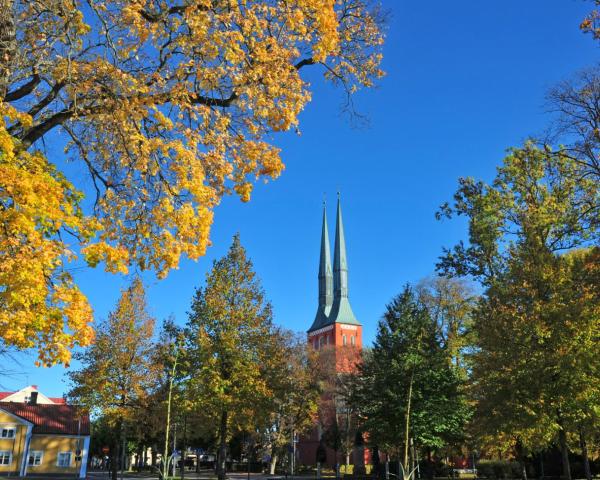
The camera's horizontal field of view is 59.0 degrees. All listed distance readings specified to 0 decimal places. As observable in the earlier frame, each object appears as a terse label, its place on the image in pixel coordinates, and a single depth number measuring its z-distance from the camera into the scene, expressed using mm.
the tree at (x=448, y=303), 40156
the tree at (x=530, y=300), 19969
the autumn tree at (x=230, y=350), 27484
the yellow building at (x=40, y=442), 44656
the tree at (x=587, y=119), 17719
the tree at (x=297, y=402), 46125
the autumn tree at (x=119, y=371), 30500
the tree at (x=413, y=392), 29781
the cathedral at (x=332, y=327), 58781
